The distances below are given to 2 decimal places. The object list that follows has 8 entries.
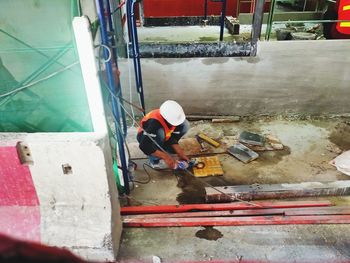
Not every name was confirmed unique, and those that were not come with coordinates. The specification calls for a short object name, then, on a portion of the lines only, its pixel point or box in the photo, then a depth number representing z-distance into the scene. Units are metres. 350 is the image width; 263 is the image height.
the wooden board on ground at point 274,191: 3.77
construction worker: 4.09
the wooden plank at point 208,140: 5.06
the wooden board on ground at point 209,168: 4.35
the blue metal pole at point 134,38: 3.95
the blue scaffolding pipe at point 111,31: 2.96
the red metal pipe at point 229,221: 2.93
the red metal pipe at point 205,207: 3.25
